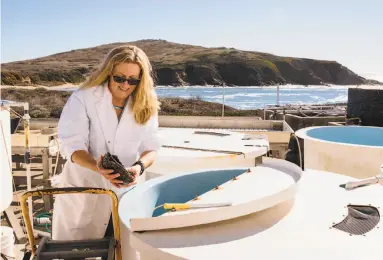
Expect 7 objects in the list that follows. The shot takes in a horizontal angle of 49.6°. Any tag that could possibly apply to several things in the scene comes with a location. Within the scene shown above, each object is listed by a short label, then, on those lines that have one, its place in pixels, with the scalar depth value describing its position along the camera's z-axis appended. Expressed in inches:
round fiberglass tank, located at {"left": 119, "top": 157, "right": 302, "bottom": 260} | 81.8
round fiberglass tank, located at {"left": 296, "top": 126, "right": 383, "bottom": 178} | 199.9
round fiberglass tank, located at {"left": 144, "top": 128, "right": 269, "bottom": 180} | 174.1
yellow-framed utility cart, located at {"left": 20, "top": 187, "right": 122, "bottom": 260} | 75.1
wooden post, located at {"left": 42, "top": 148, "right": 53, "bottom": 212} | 276.5
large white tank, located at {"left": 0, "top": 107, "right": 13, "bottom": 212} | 161.0
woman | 90.7
